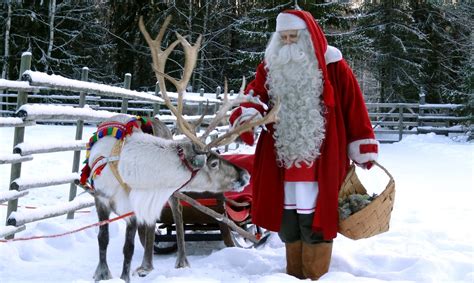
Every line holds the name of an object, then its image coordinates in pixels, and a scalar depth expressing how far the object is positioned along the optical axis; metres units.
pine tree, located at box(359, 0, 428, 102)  20.28
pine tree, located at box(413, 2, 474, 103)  20.48
